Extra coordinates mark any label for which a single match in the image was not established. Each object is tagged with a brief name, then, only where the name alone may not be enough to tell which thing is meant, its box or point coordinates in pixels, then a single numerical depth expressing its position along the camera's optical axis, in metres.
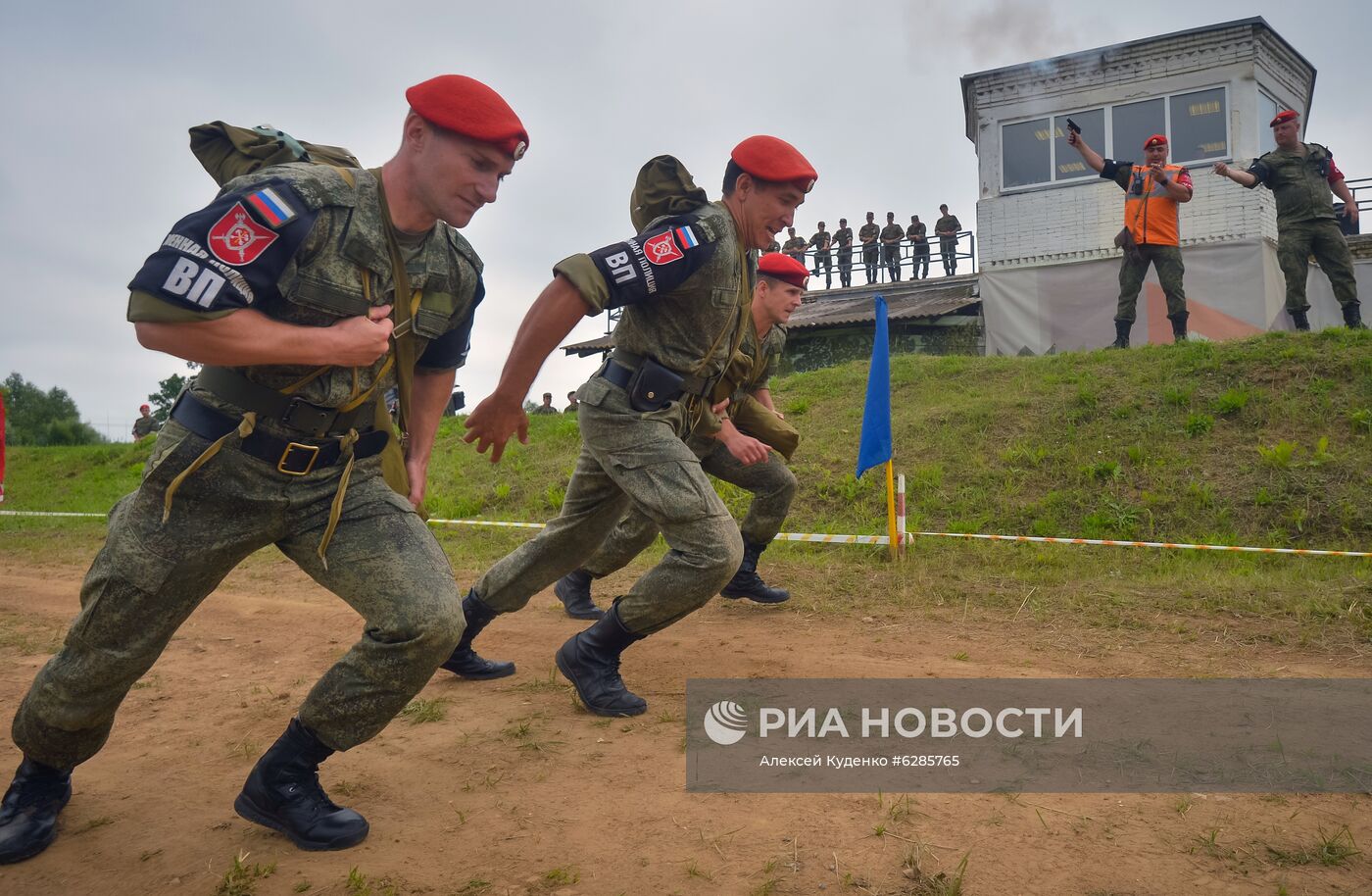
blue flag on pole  7.57
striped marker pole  7.59
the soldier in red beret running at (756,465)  5.39
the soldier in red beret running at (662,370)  3.48
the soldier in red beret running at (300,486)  2.59
